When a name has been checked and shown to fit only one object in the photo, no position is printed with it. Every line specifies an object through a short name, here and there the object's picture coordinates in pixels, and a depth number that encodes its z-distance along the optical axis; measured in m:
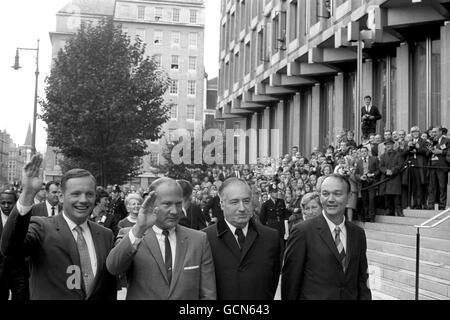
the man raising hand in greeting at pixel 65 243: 3.93
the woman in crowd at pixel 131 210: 8.52
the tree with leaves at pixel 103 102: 27.97
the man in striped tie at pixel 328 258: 4.69
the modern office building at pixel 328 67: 19.62
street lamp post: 27.11
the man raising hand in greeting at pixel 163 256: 3.97
